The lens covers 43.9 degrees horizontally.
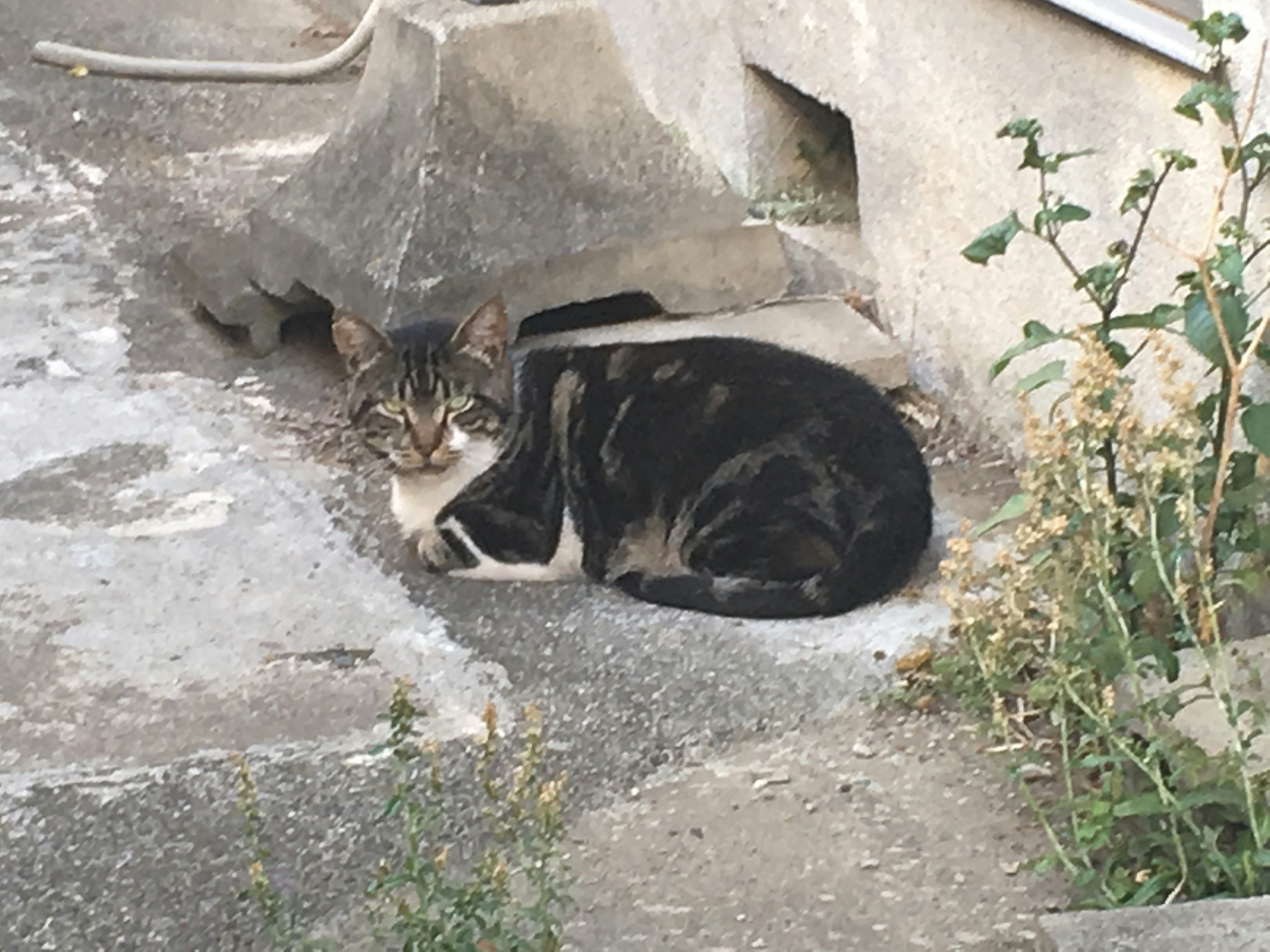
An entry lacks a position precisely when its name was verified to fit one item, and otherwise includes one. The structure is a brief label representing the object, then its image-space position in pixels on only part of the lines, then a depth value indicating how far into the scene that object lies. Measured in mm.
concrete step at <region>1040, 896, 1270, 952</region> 1805
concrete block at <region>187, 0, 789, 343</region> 4055
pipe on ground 6652
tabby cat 3299
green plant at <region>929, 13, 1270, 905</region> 2166
